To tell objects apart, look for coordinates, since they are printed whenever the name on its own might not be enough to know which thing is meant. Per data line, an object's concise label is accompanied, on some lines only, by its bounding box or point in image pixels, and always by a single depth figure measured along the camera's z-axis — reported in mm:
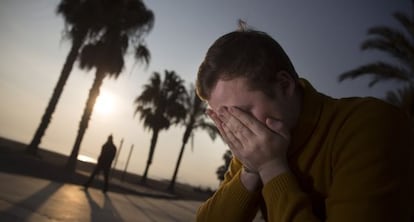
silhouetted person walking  12078
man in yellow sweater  1100
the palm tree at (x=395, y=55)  11617
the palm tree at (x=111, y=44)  19656
